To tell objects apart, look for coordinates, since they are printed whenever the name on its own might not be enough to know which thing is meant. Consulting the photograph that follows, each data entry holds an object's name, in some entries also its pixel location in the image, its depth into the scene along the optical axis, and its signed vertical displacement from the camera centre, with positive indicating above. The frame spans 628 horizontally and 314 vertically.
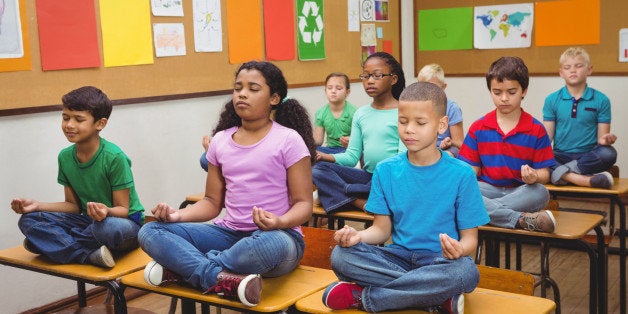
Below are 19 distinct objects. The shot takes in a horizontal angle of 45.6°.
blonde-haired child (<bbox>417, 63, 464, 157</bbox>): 4.32 -0.50
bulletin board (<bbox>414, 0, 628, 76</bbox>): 5.63 -0.05
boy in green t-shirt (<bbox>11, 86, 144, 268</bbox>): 2.64 -0.52
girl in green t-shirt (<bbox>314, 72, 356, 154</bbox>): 4.88 -0.40
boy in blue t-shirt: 1.99 -0.52
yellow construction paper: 3.87 +0.15
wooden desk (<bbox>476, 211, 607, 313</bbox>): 2.74 -0.71
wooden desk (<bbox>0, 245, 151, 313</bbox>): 2.40 -0.70
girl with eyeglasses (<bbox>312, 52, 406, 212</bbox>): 3.44 -0.40
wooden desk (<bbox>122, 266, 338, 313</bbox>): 2.11 -0.69
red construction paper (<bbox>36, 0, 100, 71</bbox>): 3.57 +0.14
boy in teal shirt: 4.15 -0.45
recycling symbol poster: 5.28 +0.17
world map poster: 6.02 +0.18
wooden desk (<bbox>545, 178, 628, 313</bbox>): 3.38 -0.68
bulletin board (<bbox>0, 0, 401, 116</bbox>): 3.51 -0.08
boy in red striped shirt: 3.14 -0.43
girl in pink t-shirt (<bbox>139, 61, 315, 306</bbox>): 2.24 -0.49
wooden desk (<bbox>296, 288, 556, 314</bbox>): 1.96 -0.68
